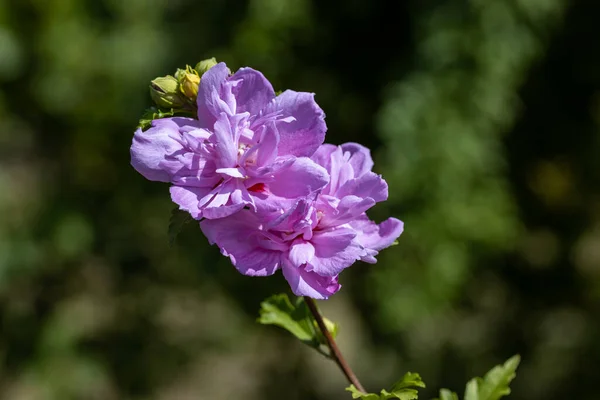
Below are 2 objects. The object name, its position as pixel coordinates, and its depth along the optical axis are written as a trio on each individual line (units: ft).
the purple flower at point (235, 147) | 2.79
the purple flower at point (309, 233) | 2.79
